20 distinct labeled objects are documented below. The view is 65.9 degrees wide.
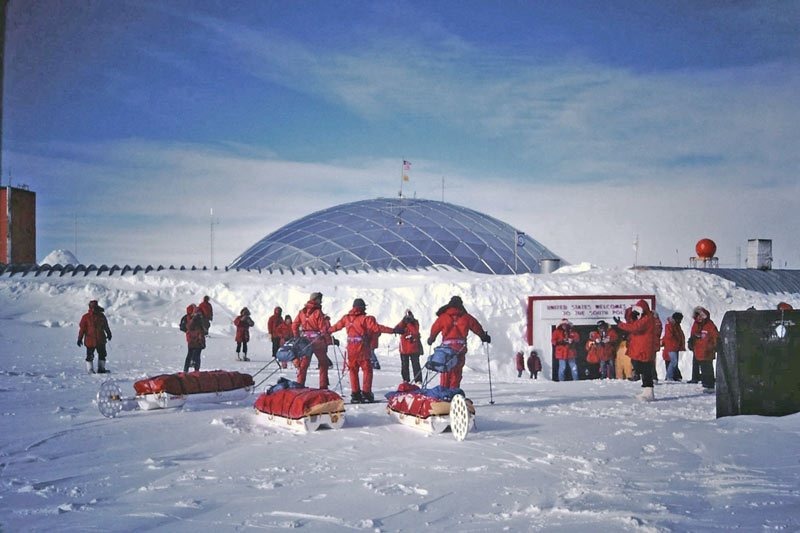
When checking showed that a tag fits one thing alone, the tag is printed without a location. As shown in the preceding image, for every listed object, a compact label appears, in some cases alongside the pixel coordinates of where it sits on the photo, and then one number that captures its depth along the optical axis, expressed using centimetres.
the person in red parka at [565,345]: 1544
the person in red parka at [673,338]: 1134
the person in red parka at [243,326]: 1487
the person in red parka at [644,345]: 945
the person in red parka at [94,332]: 1163
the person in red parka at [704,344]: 1061
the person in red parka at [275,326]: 1498
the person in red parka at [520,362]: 1700
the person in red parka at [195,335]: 1153
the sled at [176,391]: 770
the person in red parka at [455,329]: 811
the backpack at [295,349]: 894
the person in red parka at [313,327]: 909
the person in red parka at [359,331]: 866
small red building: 3020
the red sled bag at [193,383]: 823
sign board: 1617
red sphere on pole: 2478
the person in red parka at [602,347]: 1531
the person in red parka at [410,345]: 1153
